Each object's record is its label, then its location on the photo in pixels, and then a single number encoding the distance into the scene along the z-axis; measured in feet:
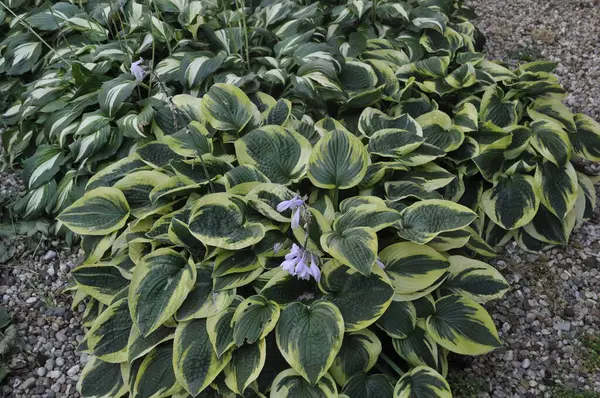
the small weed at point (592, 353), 7.28
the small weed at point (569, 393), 6.95
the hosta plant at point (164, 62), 9.35
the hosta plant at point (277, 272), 6.43
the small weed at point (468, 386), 7.06
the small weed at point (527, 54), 12.23
